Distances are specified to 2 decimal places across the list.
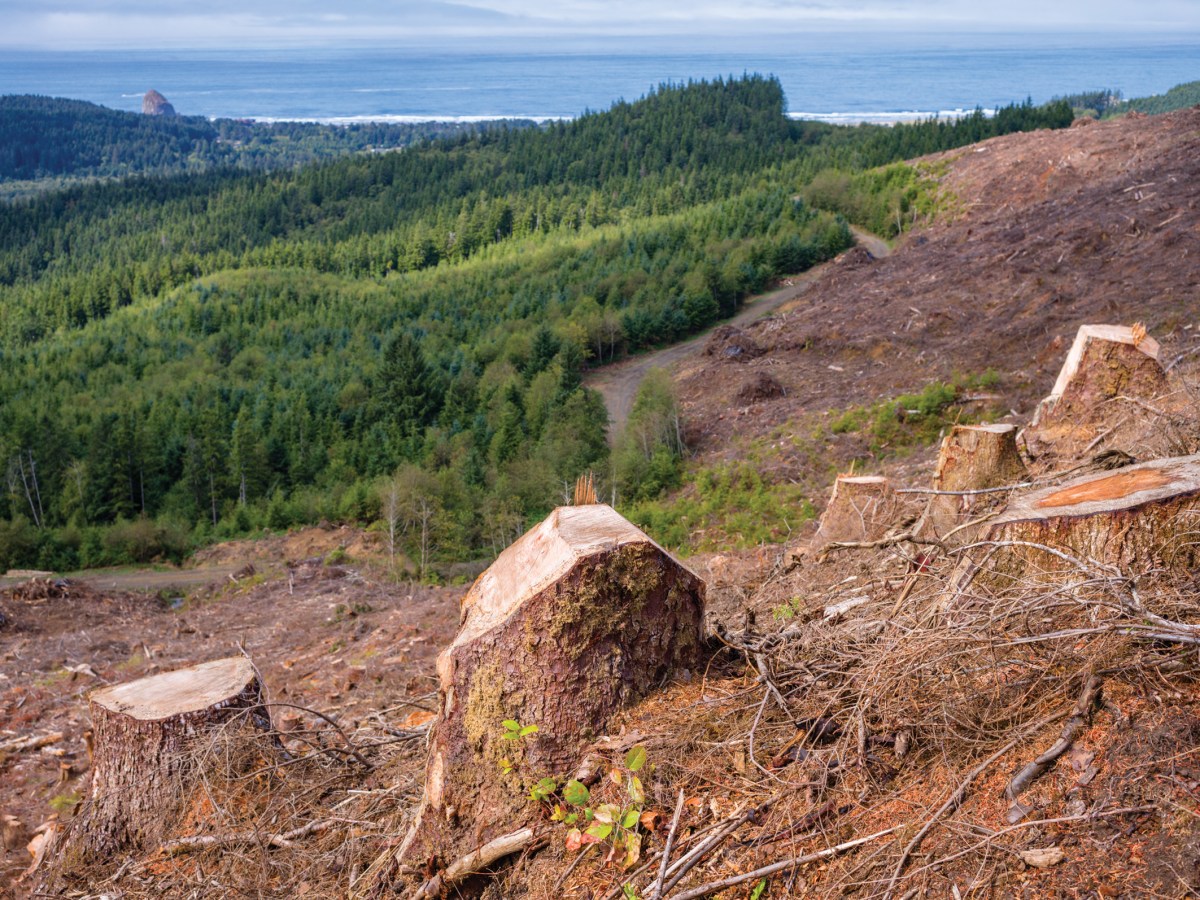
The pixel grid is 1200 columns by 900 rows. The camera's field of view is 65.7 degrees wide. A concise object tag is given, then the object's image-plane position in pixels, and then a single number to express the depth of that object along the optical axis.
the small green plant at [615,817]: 2.77
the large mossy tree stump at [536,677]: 3.07
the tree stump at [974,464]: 6.36
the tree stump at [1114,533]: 3.12
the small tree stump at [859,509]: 7.50
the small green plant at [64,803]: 5.86
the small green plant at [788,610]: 4.54
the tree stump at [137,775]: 3.98
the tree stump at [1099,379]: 7.63
